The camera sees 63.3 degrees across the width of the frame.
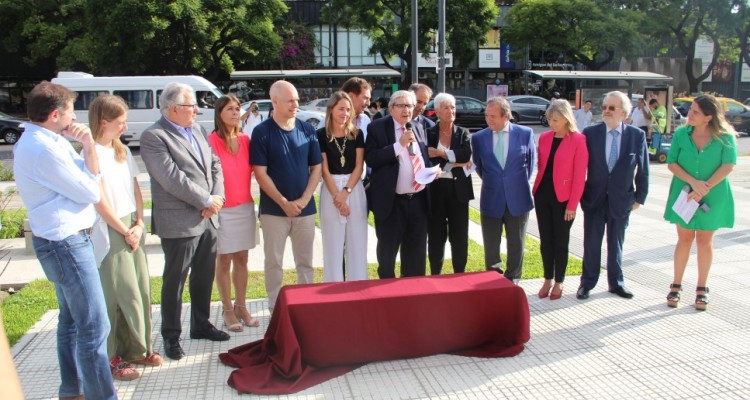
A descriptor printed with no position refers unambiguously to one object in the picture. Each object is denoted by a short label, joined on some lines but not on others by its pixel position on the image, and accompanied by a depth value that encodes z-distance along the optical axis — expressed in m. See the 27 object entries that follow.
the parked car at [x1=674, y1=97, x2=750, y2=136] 24.47
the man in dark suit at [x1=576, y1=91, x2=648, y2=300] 5.37
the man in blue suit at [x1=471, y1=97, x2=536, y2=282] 5.53
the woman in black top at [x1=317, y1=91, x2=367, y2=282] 5.05
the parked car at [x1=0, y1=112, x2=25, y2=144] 22.48
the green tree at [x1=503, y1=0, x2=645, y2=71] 32.94
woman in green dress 5.11
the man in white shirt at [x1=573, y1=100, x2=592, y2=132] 16.84
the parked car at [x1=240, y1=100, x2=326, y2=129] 21.27
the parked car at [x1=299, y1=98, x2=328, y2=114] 23.68
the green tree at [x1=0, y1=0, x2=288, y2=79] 25.75
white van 19.94
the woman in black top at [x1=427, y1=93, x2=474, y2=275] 5.44
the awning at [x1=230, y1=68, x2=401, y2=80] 25.28
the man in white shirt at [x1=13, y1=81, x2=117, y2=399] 3.11
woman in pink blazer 5.31
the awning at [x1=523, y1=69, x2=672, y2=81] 26.94
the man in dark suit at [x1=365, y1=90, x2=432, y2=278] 5.06
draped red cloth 3.95
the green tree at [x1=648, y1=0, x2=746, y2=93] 33.25
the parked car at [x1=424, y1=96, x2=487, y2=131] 26.83
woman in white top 3.84
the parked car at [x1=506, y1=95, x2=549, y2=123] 29.31
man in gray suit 4.17
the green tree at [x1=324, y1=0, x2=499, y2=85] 29.55
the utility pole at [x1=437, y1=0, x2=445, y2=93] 15.64
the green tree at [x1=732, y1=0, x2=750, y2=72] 33.31
